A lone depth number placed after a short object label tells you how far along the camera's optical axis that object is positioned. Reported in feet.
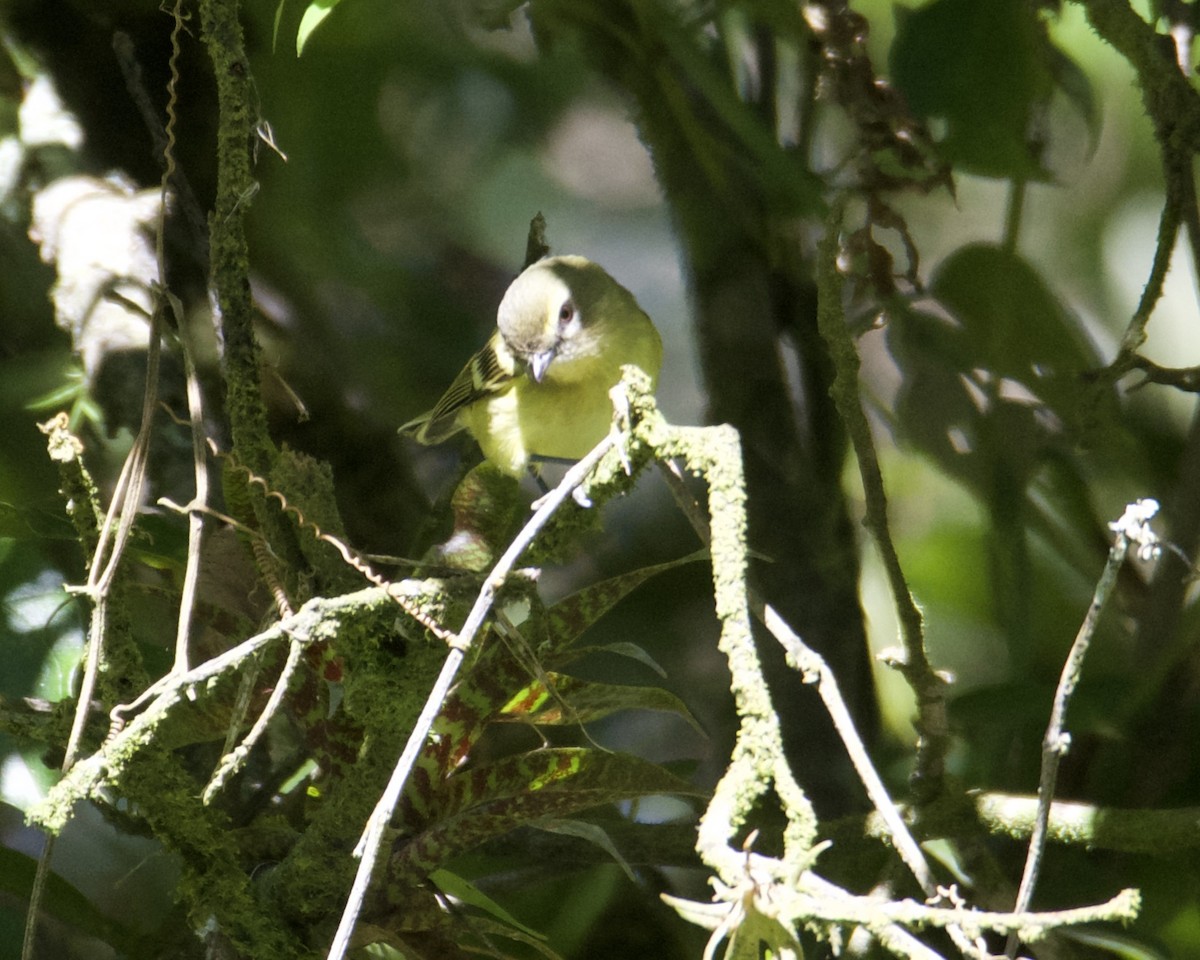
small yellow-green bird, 17.70
